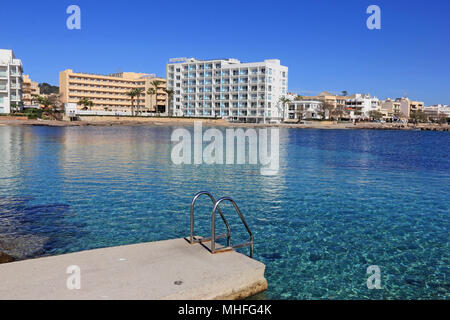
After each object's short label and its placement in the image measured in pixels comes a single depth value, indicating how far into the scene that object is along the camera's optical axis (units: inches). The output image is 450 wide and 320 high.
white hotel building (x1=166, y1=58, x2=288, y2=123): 5315.0
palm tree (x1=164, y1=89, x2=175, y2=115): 5792.3
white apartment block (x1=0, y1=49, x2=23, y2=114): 3833.7
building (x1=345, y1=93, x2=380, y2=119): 7007.9
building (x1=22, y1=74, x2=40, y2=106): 5260.8
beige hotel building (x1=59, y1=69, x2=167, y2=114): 5383.9
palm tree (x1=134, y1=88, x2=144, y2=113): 5411.4
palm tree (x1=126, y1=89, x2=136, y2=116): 5413.4
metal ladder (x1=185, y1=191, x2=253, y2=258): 288.2
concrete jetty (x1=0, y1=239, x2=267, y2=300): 221.6
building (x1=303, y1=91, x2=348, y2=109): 6761.8
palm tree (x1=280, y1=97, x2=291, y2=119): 5510.3
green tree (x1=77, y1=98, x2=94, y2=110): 5054.1
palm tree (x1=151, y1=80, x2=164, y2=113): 5629.9
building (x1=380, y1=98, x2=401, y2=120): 7526.6
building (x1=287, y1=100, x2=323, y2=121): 6146.7
